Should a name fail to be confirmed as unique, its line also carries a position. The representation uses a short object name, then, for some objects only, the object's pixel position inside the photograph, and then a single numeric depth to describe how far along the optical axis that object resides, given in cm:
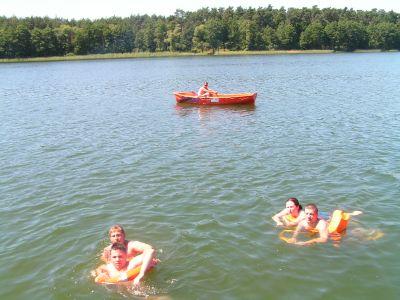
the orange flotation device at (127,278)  896
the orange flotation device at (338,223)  1067
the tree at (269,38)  13125
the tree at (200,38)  12900
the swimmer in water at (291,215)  1127
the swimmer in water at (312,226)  1055
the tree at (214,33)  12950
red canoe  3078
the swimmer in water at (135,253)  905
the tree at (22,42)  12181
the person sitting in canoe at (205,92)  3218
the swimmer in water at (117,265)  896
